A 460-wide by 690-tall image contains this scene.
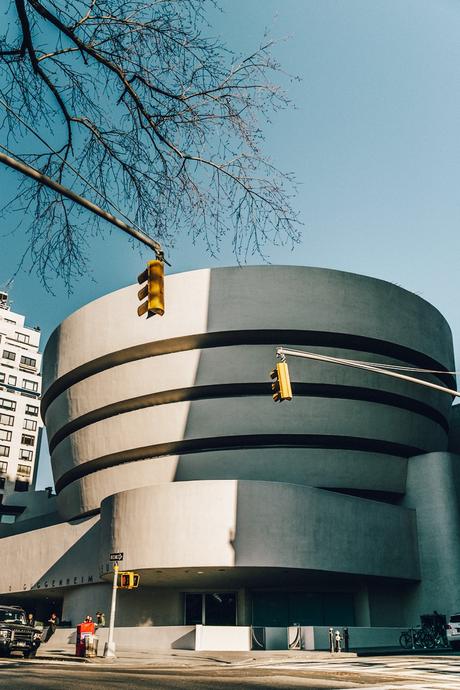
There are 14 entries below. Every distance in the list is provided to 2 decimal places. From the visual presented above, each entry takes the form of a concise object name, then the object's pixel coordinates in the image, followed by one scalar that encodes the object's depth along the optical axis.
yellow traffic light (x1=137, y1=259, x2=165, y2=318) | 7.99
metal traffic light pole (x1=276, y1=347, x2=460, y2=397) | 12.40
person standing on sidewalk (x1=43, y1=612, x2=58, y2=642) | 37.69
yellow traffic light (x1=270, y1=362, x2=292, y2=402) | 11.91
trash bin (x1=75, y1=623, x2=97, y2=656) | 23.48
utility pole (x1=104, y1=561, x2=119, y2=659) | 23.75
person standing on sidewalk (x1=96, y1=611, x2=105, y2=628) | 33.35
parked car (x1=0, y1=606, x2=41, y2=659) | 19.84
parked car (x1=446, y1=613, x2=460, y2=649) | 26.88
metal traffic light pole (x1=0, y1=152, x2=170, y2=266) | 6.79
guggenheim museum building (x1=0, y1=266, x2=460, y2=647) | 35.62
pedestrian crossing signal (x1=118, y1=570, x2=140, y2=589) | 23.61
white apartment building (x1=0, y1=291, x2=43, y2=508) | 91.12
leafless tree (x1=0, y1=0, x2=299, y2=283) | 7.35
